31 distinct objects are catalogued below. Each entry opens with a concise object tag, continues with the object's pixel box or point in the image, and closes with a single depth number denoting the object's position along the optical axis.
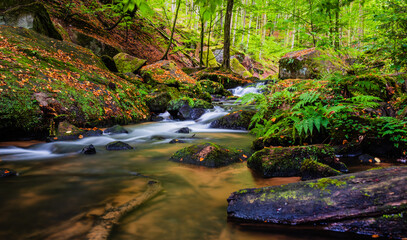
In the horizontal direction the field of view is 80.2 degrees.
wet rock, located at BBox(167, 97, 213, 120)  9.48
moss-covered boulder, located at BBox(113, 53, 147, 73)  12.36
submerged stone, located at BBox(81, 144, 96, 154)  4.70
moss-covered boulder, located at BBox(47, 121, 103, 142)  5.64
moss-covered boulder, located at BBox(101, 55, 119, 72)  10.87
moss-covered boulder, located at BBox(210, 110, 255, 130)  7.49
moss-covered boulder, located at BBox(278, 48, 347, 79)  12.64
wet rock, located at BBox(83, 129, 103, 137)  6.01
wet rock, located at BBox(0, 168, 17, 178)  3.25
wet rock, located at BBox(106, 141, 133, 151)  5.08
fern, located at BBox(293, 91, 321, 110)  4.83
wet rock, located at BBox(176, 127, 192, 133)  7.30
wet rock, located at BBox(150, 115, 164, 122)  9.06
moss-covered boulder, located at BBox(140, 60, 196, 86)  11.38
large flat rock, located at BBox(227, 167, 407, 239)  1.75
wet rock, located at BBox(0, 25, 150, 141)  5.47
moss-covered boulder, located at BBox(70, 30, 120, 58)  12.40
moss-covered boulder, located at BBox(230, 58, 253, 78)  23.44
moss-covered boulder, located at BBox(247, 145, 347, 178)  3.40
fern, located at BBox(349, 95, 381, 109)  4.25
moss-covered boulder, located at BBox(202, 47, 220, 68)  22.70
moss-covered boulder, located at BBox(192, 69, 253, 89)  15.16
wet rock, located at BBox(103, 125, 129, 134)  6.64
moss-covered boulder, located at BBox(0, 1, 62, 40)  8.98
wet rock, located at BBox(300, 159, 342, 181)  2.76
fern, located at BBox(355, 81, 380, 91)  4.77
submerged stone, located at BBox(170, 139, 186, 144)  5.90
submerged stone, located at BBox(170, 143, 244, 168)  3.96
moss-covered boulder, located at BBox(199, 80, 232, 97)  14.20
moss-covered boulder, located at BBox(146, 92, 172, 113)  9.70
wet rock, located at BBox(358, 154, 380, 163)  3.91
